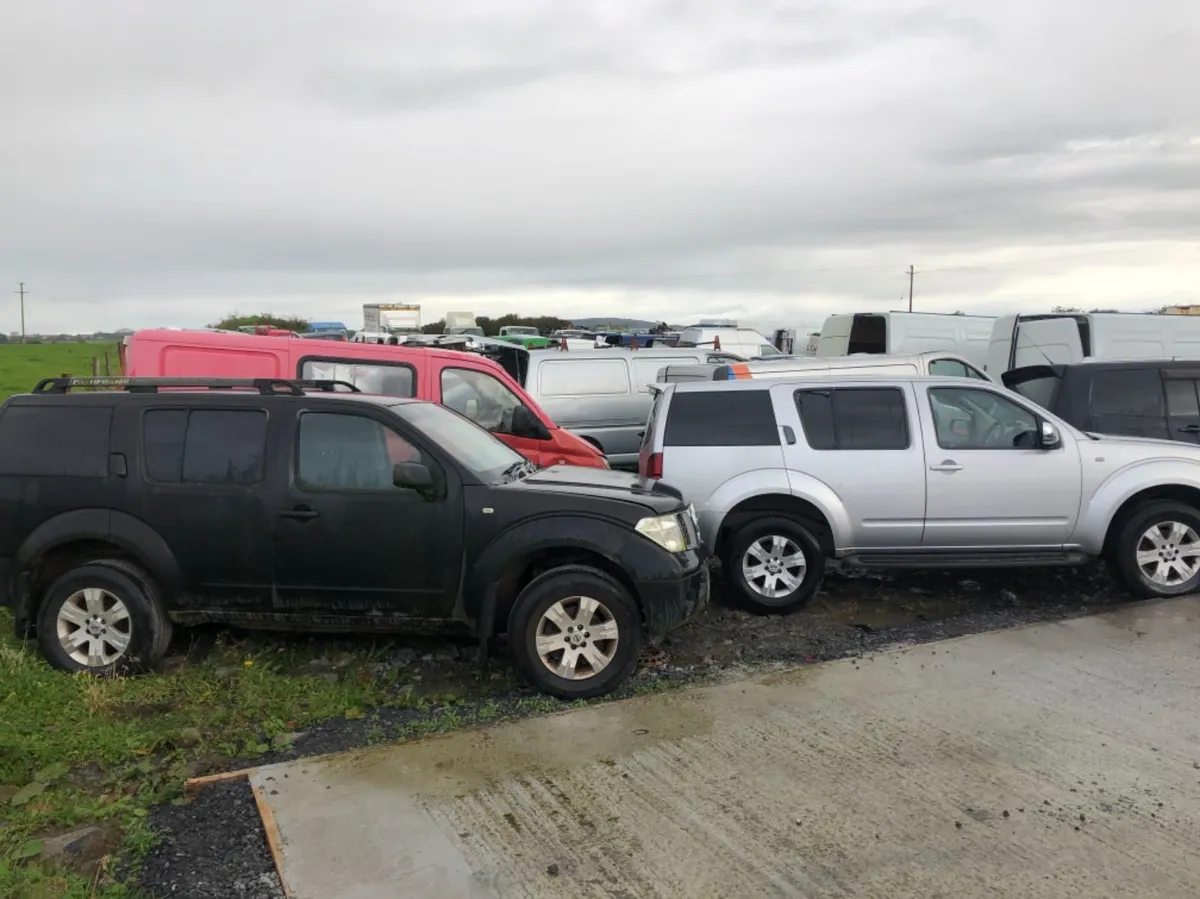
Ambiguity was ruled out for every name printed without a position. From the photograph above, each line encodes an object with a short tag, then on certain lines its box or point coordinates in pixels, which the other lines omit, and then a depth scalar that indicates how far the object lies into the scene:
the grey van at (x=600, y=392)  12.81
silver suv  7.05
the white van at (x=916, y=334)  16.86
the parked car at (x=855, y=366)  10.43
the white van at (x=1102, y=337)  13.59
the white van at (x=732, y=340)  23.58
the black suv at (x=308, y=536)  5.25
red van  8.63
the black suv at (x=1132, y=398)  8.37
